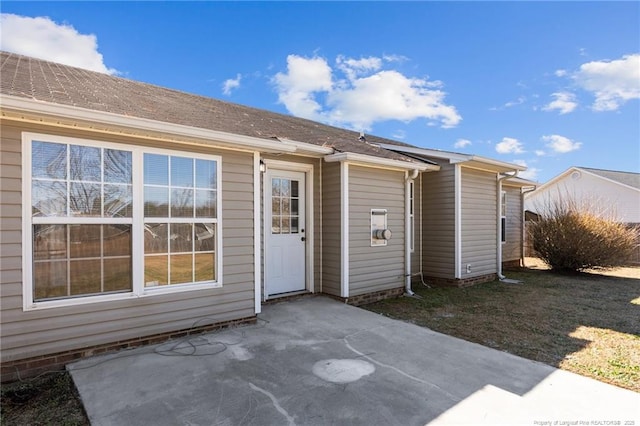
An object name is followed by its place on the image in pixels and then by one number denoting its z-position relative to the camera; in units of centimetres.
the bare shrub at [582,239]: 979
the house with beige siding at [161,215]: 328
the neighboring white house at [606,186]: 1745
